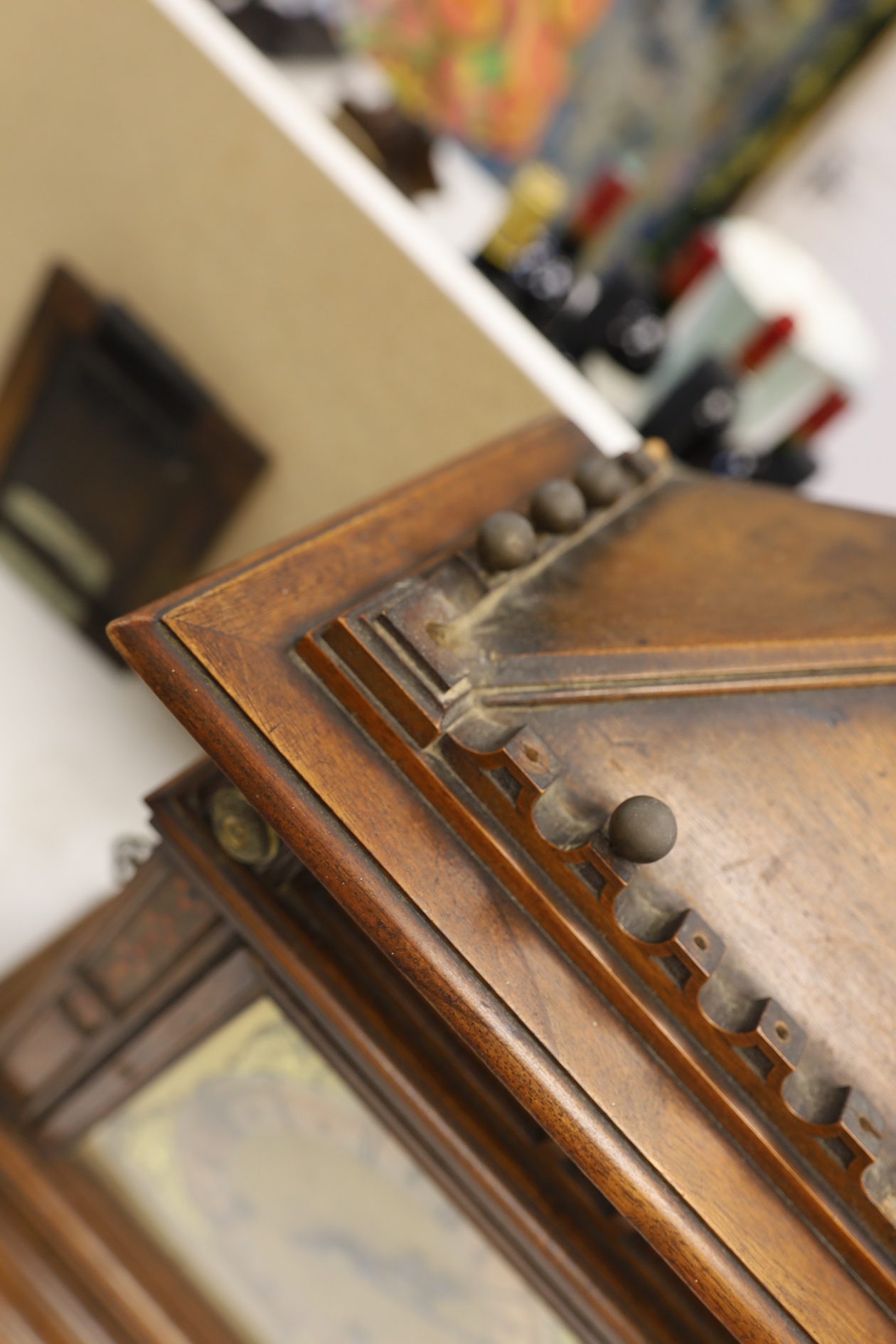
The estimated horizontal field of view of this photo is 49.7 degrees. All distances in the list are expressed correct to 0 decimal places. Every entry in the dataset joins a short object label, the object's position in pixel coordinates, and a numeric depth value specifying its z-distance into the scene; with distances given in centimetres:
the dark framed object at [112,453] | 122
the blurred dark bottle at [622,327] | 137
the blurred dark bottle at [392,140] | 135
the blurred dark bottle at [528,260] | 126
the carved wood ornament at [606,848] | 45
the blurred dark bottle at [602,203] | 140
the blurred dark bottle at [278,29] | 154
